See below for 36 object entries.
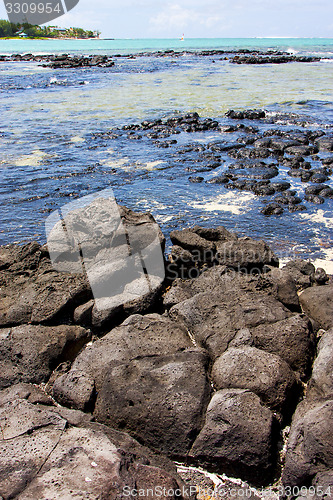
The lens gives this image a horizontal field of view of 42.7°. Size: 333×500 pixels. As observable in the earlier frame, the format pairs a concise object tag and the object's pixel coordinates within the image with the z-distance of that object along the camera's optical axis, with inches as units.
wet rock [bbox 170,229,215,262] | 297.1
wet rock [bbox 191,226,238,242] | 319.3
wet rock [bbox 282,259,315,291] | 284.1
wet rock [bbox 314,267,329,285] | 293.6
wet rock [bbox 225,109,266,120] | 879.1
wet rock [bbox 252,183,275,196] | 483.2
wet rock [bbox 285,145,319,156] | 615.2
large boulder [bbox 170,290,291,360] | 214.8
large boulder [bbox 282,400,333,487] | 145.7
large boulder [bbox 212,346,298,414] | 178.7
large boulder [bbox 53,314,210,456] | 167.0
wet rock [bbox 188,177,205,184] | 529.7
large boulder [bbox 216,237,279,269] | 283.0
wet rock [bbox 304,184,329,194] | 475.2
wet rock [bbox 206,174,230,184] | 524.4
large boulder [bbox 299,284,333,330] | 240.7
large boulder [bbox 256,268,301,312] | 252.1
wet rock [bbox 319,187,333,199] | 468.7
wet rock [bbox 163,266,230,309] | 259.2
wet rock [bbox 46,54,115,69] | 2160.4
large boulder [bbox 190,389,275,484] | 158.4
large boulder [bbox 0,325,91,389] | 217.2
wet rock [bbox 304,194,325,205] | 456.8
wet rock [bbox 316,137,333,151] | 641.6
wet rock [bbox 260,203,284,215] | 433.7
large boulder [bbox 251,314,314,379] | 205.5
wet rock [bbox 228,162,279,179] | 537.0
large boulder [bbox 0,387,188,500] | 128.0
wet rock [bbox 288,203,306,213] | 439.5
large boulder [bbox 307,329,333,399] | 179.5
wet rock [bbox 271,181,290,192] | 493.9
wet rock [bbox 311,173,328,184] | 509.4
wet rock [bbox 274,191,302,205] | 456.4
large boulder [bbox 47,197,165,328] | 257.4
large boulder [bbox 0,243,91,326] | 253.3
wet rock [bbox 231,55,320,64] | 2268.7
